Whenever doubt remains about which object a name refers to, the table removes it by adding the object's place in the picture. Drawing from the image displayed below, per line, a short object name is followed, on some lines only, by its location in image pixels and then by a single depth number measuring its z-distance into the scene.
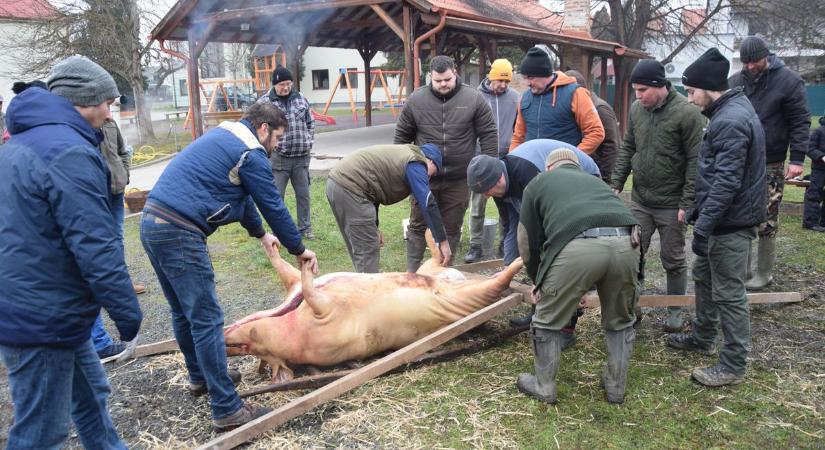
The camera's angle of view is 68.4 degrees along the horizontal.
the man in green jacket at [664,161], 4.23
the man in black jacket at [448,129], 5.41
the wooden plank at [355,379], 3.20
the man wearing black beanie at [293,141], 7.19
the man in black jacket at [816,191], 7.51
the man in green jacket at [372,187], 4.68
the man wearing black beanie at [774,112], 5.09
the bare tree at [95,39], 18.50
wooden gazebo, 11.86
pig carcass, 3.90
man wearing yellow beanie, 6.61
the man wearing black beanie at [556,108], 5.29
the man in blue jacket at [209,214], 3.14
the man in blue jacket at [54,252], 2.34
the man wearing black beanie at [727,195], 3.55
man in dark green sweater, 3.27
